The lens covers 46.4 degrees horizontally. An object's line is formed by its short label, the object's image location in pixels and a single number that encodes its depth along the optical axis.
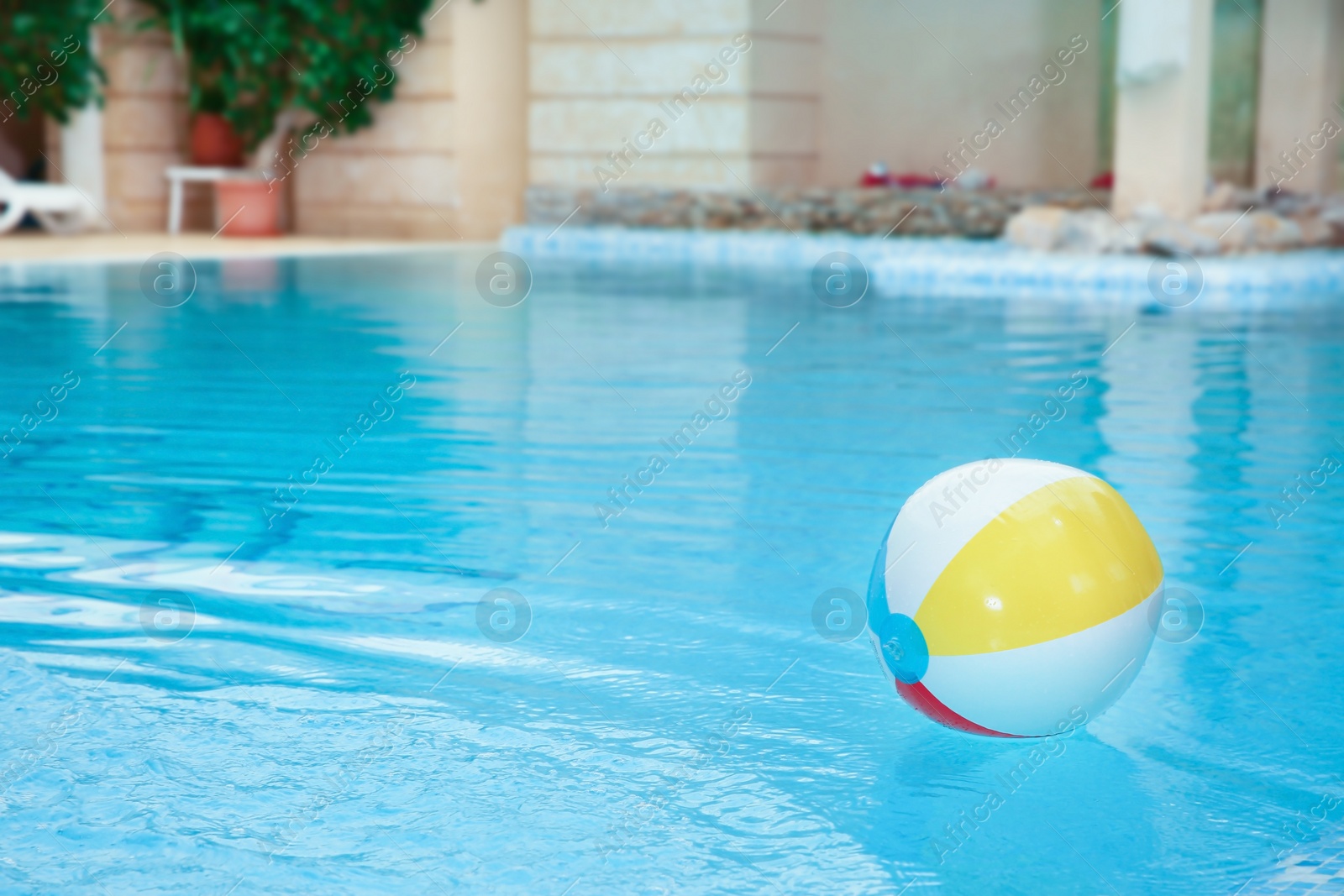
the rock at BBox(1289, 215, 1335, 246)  12.70
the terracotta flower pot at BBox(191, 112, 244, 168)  17.45
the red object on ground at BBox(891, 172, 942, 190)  15.24
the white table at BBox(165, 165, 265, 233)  17.02
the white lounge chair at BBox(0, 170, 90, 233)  15.87
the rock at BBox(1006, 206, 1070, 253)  12.49
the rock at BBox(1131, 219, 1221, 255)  11.96
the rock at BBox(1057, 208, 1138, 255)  12.20
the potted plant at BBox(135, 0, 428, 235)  16.75
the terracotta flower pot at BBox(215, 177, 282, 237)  17.28
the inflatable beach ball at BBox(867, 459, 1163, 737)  2.32
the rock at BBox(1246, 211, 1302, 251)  12.22
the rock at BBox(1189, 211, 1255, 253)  12.05
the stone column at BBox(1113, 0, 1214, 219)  11.91
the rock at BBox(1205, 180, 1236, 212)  12.84
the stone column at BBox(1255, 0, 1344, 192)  14.25
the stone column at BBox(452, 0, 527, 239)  16.80
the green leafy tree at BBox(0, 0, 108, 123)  16.42
